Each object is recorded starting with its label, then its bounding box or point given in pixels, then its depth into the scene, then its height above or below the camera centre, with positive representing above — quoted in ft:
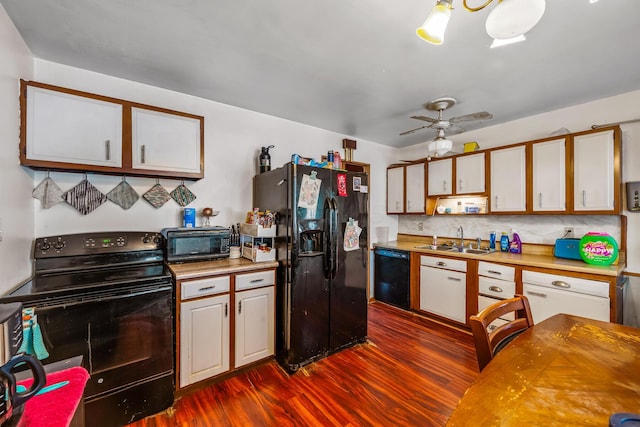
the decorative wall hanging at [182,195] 7.88 +0.59
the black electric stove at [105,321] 4.78 -2.16
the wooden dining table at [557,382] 2.34 -1.85
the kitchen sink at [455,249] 10.22 -1.53
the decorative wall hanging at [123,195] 7.03 +0.53
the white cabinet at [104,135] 5.63 +1.96
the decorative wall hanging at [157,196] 7.44 +0.54
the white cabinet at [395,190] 13.19 +1.25
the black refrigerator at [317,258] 7.29 -1.36
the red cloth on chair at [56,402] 2.17 -1.77
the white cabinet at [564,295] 6.93 -2.37
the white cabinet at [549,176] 8.41 +1.29
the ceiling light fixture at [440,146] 8.18 +2.20
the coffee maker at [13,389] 2.02 -1.41
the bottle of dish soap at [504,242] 10.11 -1.12
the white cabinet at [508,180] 9.23 +1.27
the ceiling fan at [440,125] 8.17 +2.88
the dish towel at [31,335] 4.41 -2.11
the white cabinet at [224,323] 6.18 -2.87
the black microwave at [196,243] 7.02 -0.85
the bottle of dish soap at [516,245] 9.80 -1.20
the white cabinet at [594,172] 7.58 +1.29
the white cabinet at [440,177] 11.23 +1.65
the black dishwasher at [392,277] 11.45 -2.96
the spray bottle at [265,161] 9.07 +1.89
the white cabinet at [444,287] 9.64 -2.91
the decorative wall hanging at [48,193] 6.11 +0.51
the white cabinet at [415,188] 12.32 +1.25
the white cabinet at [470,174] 10.29 +1.66
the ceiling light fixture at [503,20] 2.89 +2.33
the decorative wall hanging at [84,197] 6.50 +0.44
